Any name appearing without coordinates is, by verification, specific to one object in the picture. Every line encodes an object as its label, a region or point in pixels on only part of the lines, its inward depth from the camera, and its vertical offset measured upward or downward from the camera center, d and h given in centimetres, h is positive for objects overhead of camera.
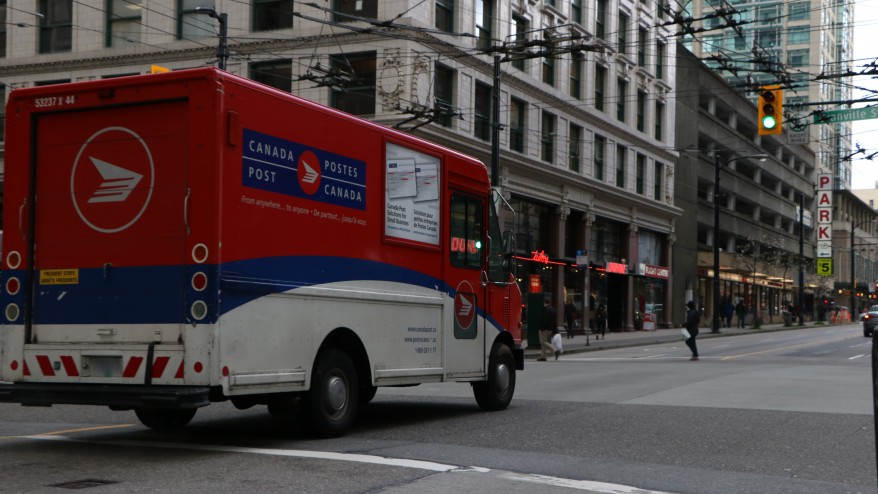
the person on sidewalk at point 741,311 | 6303 -104
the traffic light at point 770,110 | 2069 +363
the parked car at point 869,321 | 4869 -116
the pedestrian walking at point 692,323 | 2758 -81
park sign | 7482 +528
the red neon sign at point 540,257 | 4138 +132
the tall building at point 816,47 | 9425 +2489
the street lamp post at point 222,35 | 2142 +525
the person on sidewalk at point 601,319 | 4324 -116
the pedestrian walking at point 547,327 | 2817 -99
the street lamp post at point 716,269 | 5011 +115
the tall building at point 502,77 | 3244 +718
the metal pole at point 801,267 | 7181 +193
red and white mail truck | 895 +30
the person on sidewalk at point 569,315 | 4231 -100
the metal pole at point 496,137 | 2739 +402
